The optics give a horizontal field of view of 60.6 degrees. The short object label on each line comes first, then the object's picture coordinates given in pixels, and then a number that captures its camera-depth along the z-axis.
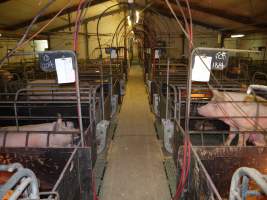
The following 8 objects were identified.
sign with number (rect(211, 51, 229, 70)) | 1.69
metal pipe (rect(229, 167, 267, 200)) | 0.96
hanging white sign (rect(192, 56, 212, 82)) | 1.68
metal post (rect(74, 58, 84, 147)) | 1.81
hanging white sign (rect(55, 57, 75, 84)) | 1.75
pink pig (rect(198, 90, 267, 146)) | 3.21
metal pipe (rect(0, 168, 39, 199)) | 0.90
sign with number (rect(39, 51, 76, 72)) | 1.71
